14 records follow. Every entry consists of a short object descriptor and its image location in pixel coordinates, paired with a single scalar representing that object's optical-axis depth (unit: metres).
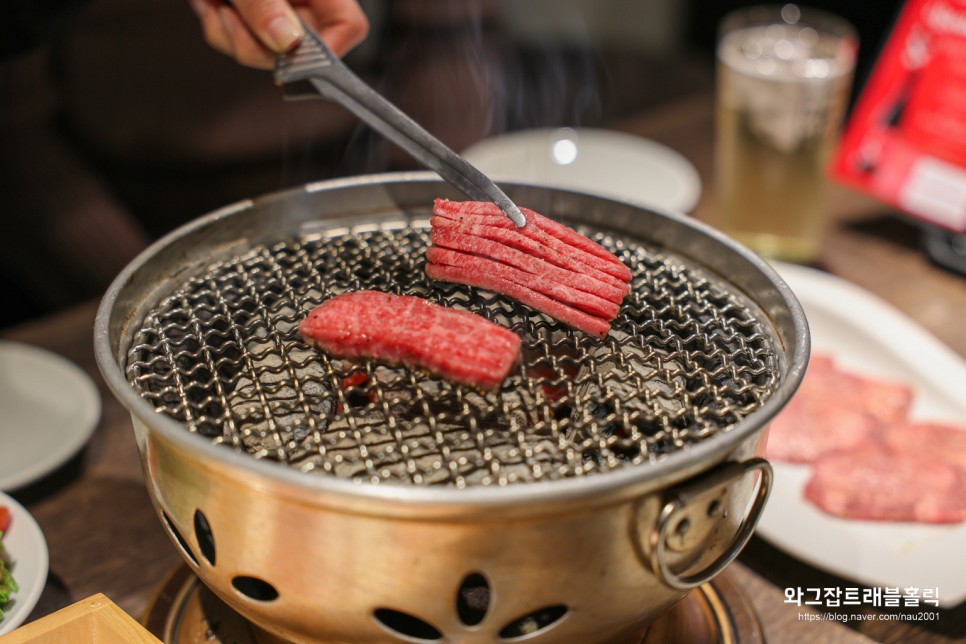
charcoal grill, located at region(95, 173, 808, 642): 0.49
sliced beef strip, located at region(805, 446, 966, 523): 0.65
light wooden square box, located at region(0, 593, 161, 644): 0.53
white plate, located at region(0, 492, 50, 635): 0.57
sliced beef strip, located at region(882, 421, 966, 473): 0.69
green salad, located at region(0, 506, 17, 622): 0.57
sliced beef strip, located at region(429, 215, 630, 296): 0.58
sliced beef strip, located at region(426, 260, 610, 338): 0.57
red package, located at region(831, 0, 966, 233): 0.84
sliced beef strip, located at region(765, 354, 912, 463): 0.70
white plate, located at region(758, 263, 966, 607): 0.62
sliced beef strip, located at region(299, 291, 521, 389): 0.54
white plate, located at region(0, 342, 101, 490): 0.68
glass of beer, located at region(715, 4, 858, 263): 0.82
